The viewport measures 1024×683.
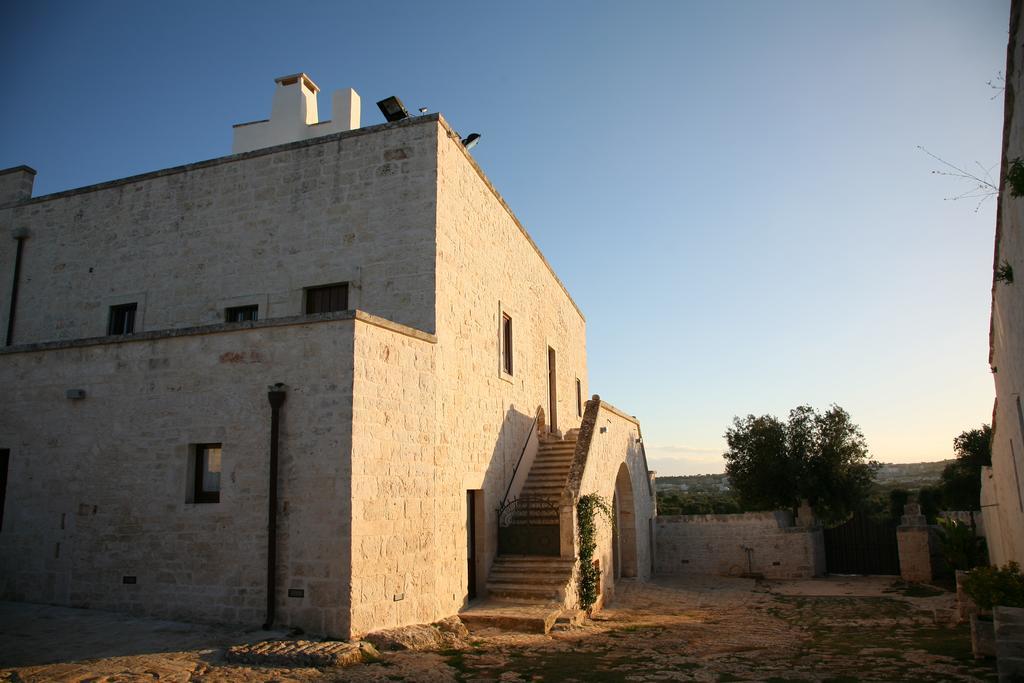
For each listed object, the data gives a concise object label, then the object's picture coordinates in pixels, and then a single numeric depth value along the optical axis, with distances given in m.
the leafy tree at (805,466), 23.17
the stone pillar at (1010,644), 5.47
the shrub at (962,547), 13.48
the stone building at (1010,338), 5.30
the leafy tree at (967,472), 28.59
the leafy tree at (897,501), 31.16
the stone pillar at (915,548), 17.75
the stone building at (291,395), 8.66
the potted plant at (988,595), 6.68
